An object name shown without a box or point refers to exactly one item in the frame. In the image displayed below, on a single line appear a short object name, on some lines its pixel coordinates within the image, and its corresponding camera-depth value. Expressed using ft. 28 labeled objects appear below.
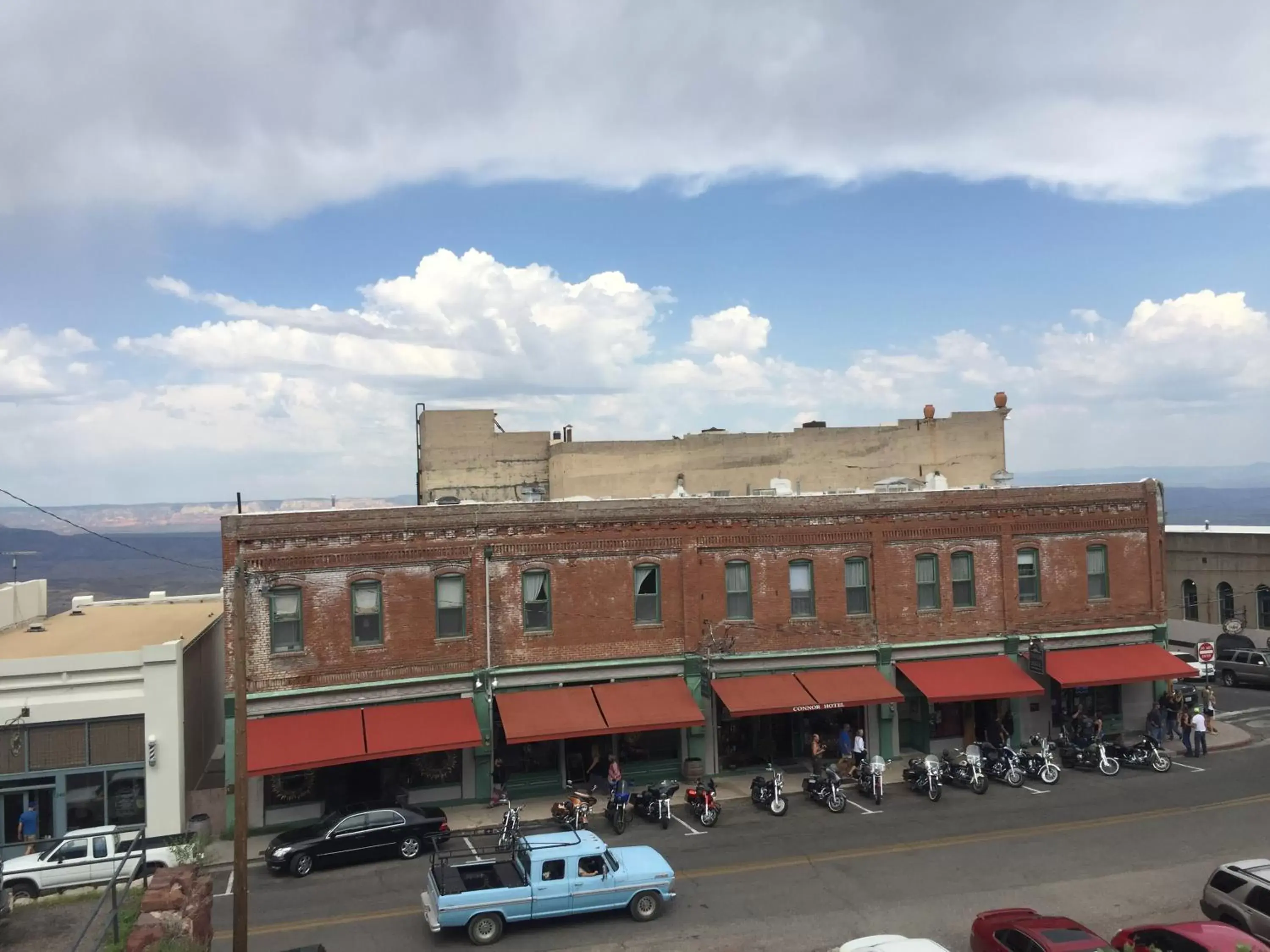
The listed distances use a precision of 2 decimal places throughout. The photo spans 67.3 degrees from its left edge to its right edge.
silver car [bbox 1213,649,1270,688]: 137.28
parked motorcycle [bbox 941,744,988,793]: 87.66
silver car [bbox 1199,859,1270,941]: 52.06
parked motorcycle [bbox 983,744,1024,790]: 90.38
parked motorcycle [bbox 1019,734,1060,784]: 90.74
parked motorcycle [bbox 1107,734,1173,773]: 94.79
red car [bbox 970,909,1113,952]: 47.06
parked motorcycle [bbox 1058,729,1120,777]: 93.91
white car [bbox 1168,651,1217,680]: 124.49
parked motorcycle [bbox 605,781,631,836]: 79.51
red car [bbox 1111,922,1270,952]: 45.57
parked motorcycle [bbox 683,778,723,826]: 80.74
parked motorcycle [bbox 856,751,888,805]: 85.71
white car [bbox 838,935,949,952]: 48.16
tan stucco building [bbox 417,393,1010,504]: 127.34
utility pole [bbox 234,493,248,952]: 48.55
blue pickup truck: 57.93
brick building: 84.64
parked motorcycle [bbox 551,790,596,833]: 78.23
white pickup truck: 66.59
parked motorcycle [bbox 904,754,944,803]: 85.61
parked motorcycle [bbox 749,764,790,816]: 82.89
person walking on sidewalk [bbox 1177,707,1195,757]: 101.50
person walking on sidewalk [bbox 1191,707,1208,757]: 99.50
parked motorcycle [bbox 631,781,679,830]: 81.10
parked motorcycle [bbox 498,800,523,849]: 73.97
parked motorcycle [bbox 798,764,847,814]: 83.61
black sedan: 71.67
